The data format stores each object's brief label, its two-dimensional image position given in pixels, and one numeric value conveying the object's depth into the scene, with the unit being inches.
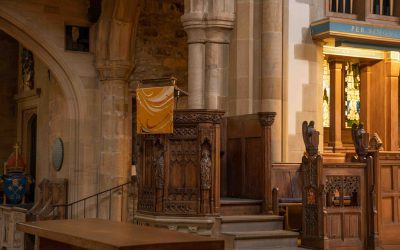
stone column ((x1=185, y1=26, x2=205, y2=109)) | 392.5
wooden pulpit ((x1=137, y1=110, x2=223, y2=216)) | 327.9
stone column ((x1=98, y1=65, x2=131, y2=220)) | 564.1
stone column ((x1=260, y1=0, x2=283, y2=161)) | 387.5
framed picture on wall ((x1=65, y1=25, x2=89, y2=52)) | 570.3
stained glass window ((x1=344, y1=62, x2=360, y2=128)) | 460.4
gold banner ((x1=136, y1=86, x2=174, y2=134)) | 333.1
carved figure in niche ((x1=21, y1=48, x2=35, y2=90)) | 661.9
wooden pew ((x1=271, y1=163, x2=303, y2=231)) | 354.9
